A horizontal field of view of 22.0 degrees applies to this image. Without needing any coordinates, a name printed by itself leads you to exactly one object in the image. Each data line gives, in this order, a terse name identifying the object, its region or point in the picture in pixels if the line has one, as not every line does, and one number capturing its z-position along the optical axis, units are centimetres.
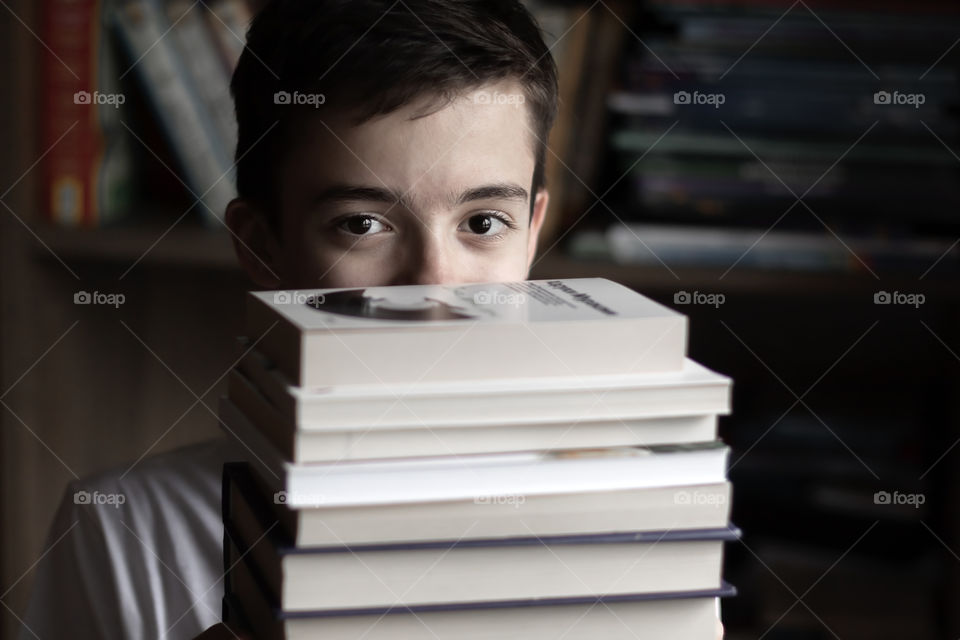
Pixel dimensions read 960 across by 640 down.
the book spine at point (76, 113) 224
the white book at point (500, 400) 107
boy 148
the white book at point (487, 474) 108
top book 108
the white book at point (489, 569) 109
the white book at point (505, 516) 108
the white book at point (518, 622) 110
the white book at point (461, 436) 107
